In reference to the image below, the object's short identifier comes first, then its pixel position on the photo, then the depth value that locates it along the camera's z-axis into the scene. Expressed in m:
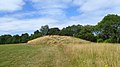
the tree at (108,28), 25.59
